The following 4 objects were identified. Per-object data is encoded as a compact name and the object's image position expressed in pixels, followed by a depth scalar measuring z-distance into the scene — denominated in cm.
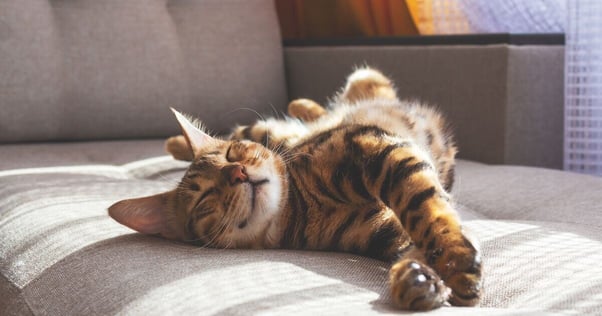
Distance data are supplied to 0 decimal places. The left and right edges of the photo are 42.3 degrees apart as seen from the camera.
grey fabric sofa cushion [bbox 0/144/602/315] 98
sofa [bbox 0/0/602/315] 106
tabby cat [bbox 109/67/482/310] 123
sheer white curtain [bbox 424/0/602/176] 223
